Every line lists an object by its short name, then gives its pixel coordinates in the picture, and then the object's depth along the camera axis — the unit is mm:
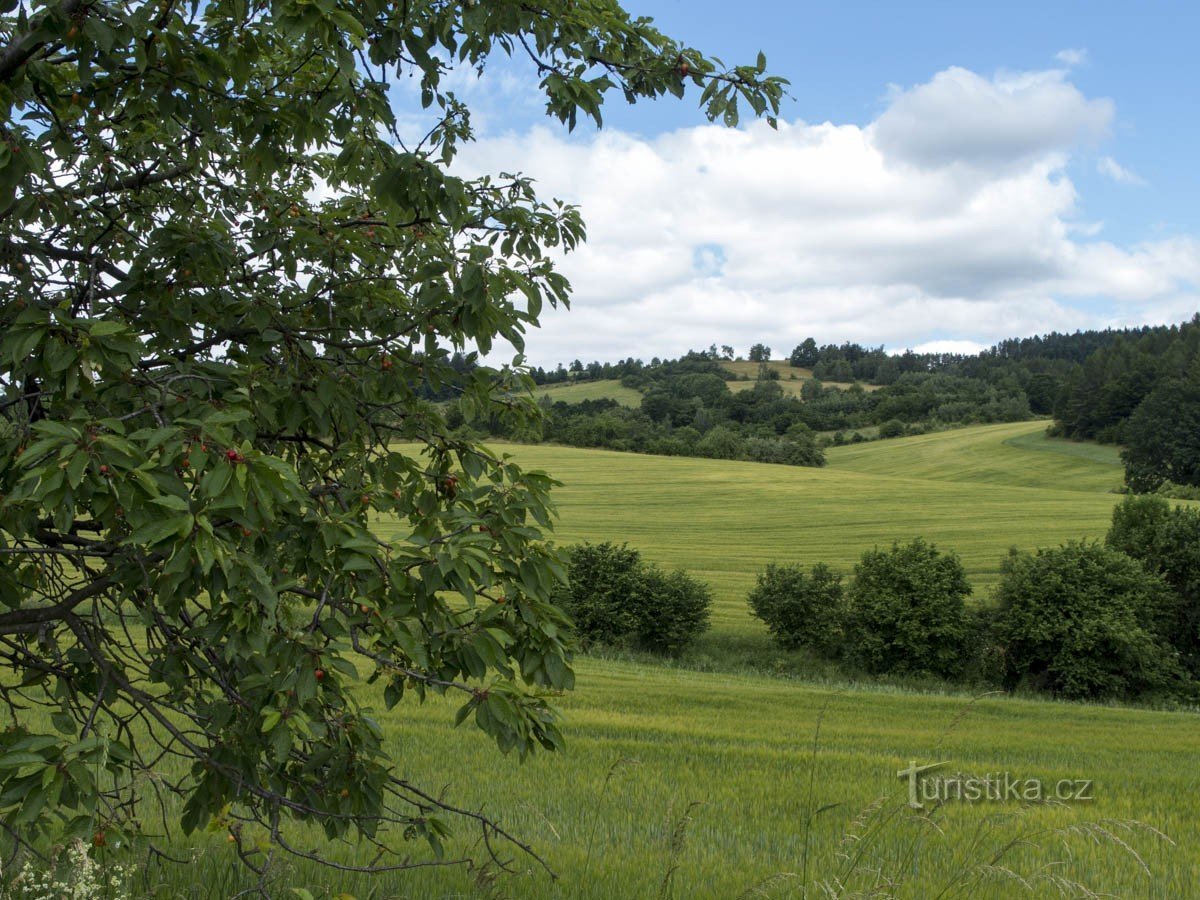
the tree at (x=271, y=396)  2867
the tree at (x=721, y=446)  100375
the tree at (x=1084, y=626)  30281
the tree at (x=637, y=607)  31797
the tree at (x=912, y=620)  31203
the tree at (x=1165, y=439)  78625
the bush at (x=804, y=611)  32531
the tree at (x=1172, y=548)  33906
